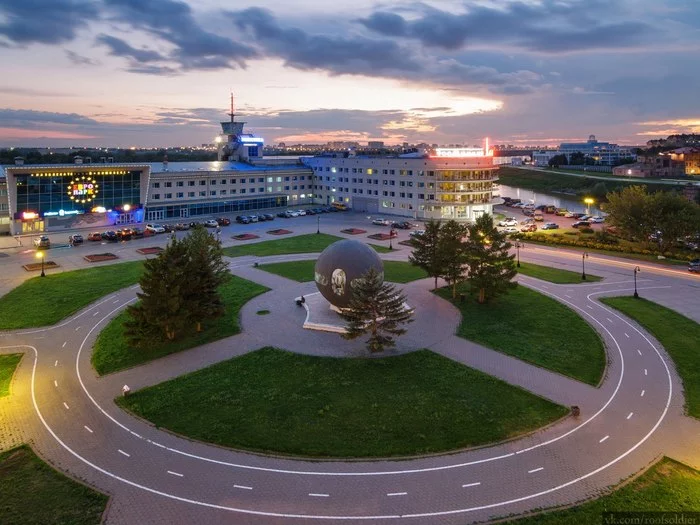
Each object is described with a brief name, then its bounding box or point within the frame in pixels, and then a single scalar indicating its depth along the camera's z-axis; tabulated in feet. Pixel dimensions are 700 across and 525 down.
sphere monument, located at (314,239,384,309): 112.88
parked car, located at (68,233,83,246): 213.97
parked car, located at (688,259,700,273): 173.88
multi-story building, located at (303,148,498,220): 292.40
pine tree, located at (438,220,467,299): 137.39
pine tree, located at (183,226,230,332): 109.60
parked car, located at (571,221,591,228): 275.14
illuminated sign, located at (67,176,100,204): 240.73
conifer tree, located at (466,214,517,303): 131.85
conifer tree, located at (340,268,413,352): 96.94
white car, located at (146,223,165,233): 238.27
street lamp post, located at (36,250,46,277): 163.63
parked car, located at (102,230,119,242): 223.30
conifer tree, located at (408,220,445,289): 140.56
